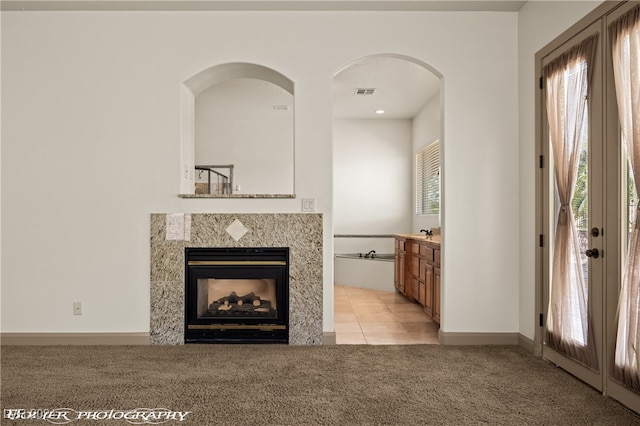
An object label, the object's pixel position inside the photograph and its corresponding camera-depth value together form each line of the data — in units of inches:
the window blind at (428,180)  271.6
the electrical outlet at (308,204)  150.9
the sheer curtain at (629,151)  95.2
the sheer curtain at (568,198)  114.5
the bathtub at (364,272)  275.3
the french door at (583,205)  103.3
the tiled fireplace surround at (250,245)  150.6
